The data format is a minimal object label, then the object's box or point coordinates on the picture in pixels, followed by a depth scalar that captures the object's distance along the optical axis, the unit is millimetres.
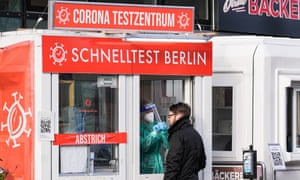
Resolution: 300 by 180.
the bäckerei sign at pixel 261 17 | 20374
